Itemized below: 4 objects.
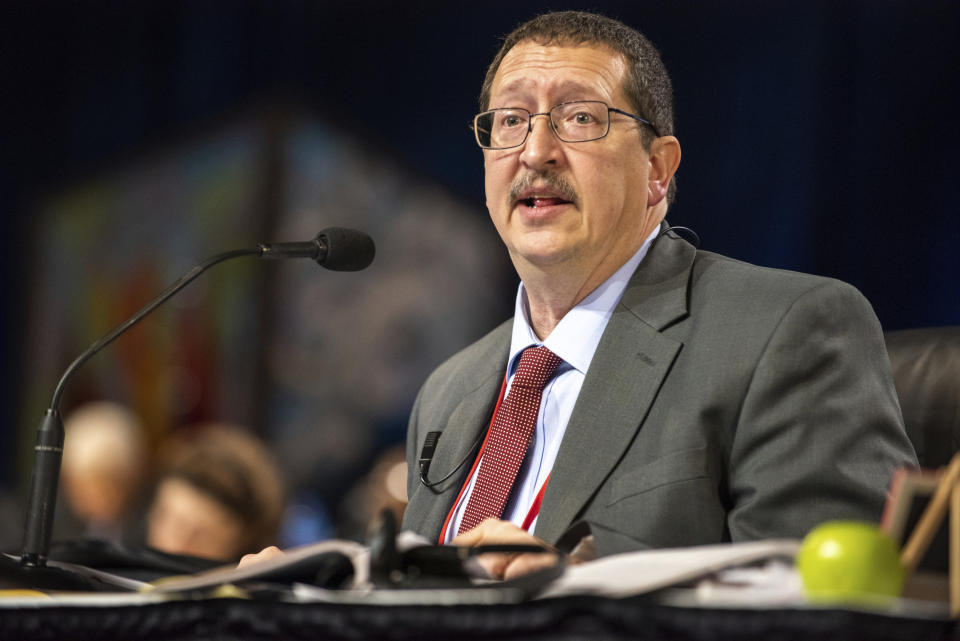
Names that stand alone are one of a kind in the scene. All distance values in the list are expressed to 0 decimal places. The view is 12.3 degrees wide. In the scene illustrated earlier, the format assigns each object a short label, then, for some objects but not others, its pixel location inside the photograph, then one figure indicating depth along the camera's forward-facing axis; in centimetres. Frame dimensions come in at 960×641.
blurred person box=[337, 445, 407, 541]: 519
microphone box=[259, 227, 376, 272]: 370
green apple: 291
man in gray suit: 360
